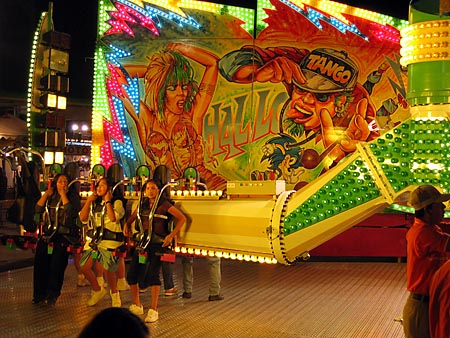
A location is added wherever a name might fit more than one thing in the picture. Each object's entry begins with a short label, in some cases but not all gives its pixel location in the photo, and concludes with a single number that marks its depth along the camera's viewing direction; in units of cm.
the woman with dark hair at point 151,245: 687
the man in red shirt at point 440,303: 374
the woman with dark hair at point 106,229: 760
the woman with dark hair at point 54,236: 804
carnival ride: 423
